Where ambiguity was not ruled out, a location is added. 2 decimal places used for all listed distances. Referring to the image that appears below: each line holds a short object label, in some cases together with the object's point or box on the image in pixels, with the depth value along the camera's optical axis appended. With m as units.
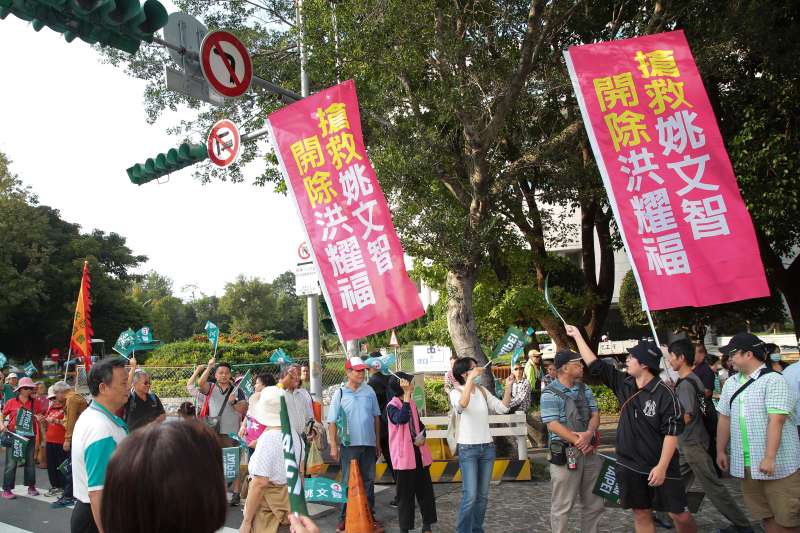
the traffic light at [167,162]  8.70
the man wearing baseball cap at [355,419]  6.93
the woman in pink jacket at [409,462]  6.43
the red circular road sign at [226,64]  6.97
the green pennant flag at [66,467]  8.58
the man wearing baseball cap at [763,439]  4.86
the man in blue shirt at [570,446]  5.61
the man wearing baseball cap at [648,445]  4.96
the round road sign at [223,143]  9.05
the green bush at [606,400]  17.39
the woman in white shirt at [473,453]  5.97
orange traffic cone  6.24
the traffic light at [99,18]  4.58
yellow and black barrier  9.12
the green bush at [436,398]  16.78
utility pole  10.03
